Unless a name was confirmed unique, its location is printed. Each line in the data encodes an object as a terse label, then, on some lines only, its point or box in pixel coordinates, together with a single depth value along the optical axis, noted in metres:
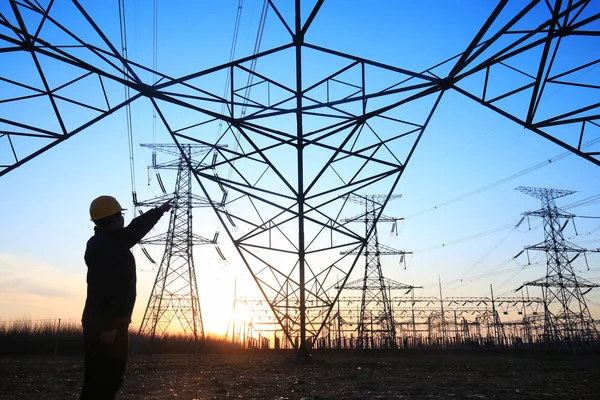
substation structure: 40.91
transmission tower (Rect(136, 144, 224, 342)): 25.67
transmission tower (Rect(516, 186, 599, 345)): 33.34
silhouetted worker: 3.44
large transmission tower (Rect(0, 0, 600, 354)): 6.91
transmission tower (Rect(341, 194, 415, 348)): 33.50
